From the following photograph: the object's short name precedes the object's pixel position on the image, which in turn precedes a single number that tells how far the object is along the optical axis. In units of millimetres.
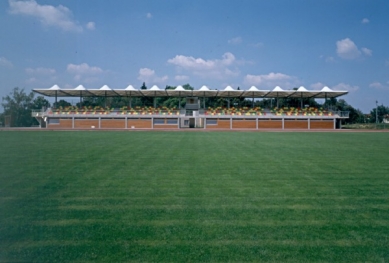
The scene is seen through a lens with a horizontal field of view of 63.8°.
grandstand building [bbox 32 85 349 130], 41875
